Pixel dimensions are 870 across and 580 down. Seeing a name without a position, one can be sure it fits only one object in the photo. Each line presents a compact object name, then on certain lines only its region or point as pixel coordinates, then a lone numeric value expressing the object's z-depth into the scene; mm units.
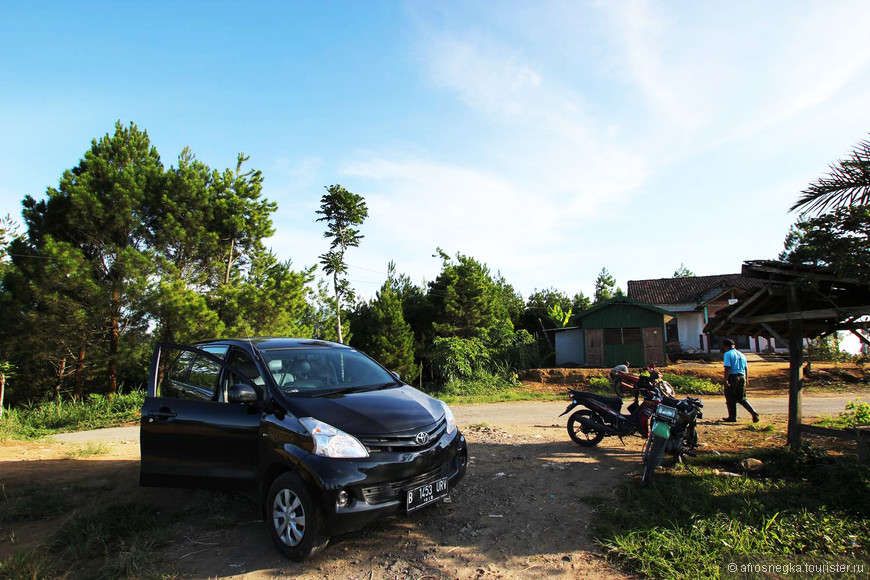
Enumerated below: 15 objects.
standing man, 9469
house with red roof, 27484
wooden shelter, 6016
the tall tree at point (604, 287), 40334
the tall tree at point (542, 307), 32750
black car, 3596
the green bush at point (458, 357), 22691
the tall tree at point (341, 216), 29234
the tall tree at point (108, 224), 15984
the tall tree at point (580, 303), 34469
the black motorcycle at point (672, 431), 5414
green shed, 23891
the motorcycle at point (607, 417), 6832
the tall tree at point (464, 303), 27062
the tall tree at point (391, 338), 24641
